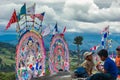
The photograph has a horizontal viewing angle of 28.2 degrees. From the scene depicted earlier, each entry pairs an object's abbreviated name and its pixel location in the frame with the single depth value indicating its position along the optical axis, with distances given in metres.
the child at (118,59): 9.50
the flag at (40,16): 16.60
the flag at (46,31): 16.66
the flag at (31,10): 15.45
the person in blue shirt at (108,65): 6.64
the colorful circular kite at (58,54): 18.96
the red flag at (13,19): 14.17
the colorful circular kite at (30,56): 14.11
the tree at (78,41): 81.15
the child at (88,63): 7.98
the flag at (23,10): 14.89
